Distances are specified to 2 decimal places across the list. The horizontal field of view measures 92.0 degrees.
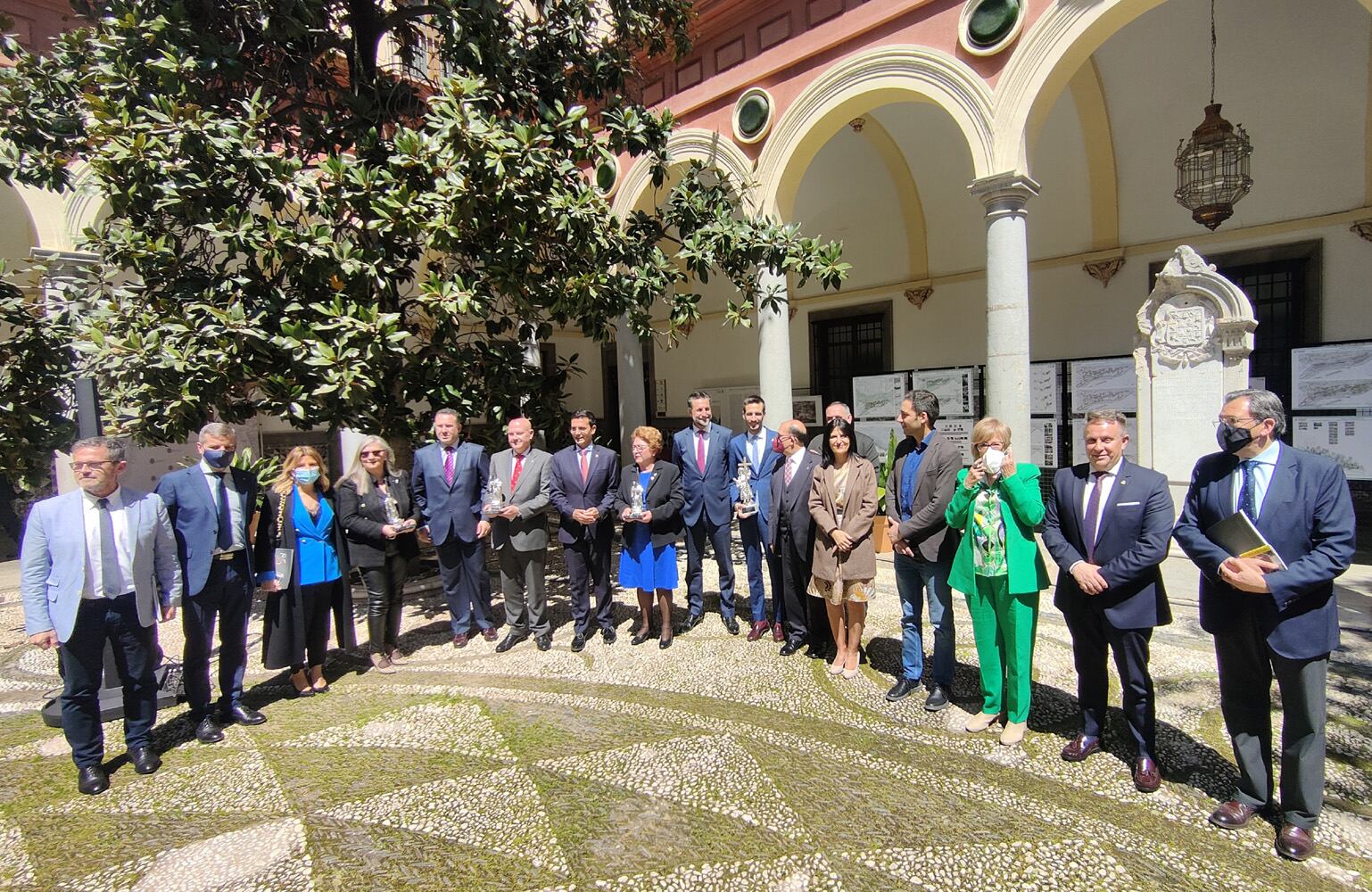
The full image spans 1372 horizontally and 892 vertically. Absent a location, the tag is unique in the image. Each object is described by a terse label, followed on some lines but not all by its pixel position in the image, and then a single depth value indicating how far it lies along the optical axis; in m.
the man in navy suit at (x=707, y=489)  5.25
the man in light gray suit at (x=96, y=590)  3.11
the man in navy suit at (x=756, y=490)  5.05
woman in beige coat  4.09
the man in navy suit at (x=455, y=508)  5.18
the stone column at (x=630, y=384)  10.81
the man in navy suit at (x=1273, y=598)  2.45
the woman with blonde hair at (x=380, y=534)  4.58
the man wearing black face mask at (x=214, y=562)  3.67
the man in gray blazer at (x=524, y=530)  5.03
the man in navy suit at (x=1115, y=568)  2.91
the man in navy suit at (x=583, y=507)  5.00
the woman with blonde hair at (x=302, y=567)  4.11
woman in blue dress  4.98
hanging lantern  8.00
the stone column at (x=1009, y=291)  7.12
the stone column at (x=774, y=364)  8.80
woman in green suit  3.23
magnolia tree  4.66
